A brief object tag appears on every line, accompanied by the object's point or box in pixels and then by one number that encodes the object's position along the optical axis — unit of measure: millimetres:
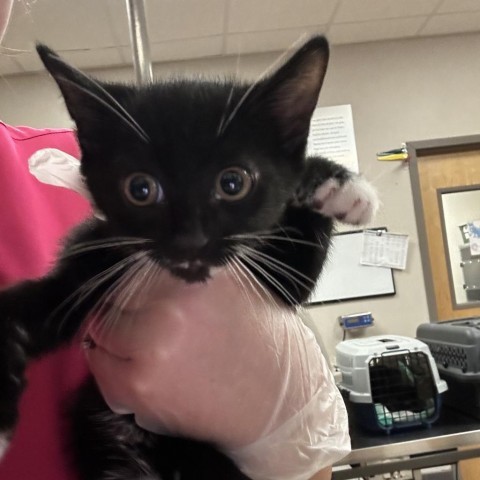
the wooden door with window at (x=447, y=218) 2992
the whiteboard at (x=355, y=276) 2971
